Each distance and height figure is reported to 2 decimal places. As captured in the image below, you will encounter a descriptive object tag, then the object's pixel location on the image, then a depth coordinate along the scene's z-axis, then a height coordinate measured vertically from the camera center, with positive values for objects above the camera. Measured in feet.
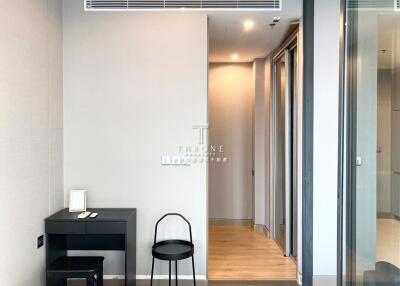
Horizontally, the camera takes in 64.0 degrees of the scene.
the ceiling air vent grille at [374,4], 6.55 +3.13
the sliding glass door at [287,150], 13.67 -0.39
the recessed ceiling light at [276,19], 11.35 +4.36
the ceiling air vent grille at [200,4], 10.77 +4.65
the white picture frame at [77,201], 10.62 -1.96
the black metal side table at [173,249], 9.52 -3.38
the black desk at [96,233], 9.56 -2.76
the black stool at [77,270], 8.78 -3.55
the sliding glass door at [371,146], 6.58 -0.12
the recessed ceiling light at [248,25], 11.62 +4.37
